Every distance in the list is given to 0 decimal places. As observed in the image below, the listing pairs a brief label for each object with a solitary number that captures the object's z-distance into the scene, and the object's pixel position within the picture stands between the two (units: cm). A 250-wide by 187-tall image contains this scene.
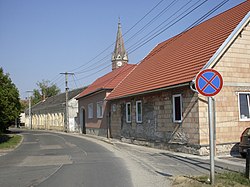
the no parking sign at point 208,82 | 782
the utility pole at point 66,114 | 4202
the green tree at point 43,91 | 9419
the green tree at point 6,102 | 2338
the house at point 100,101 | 2772
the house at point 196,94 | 1417
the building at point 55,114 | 4356
